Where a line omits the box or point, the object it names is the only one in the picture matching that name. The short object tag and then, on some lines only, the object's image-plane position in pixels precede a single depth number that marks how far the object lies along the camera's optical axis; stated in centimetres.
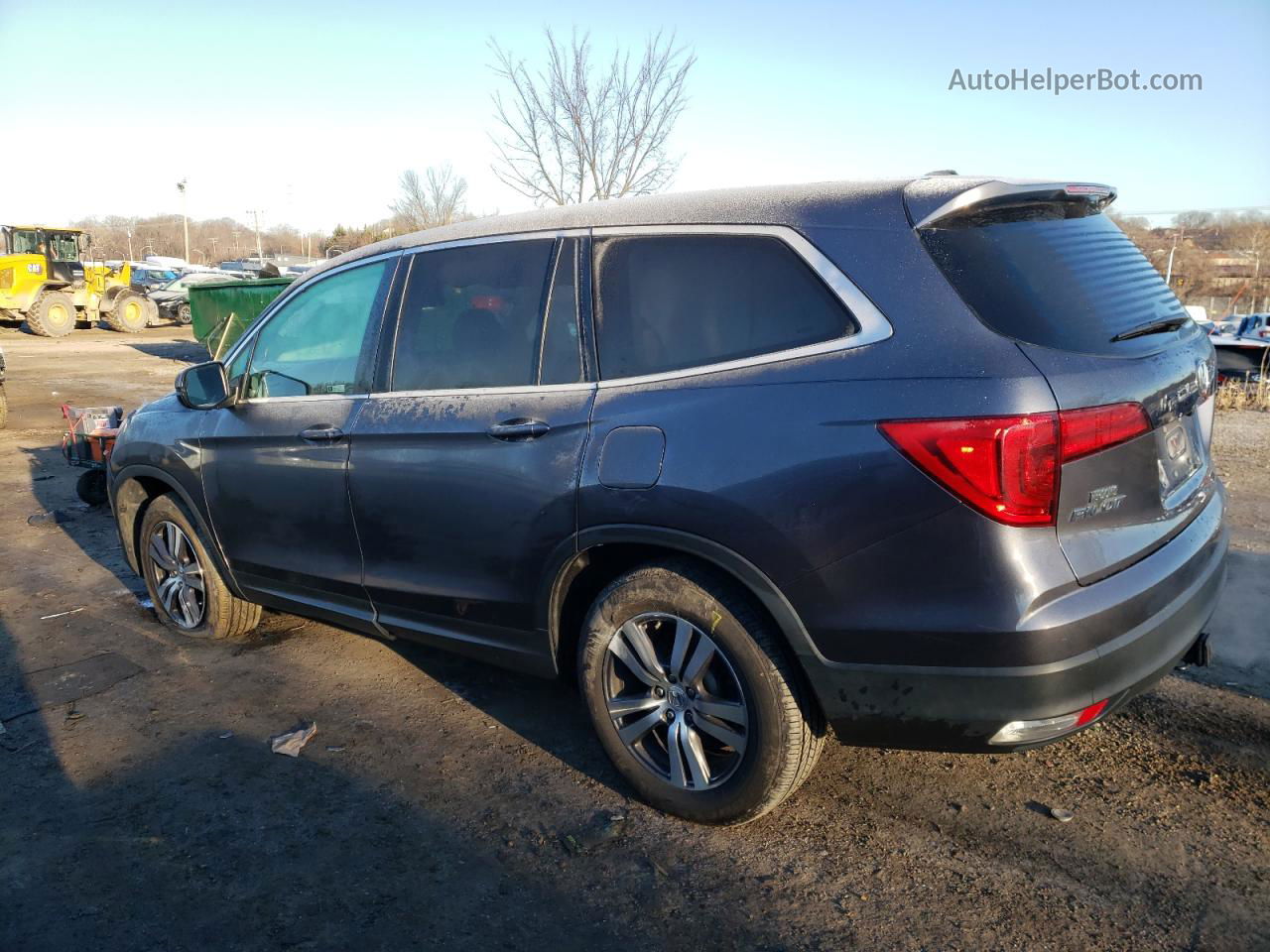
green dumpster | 1572
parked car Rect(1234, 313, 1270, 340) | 2019
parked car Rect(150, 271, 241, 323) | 2998
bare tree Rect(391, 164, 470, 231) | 2784
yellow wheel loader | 2502
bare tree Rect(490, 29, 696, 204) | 1614
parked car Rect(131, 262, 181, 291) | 3938
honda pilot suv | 230
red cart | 705
